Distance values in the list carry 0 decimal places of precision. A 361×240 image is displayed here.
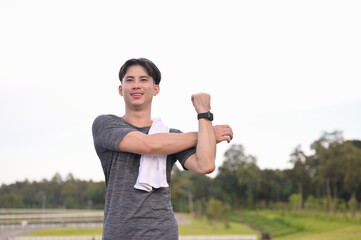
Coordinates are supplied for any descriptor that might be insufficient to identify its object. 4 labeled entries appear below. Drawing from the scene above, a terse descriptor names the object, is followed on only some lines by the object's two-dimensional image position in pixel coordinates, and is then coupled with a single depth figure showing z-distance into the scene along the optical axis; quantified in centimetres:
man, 193
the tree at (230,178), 7100
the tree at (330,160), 5031
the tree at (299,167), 5828
